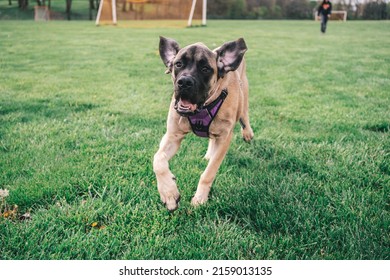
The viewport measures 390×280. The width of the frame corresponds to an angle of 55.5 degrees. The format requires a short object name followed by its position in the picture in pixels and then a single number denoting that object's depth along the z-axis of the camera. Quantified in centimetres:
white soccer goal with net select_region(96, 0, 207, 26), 3033
